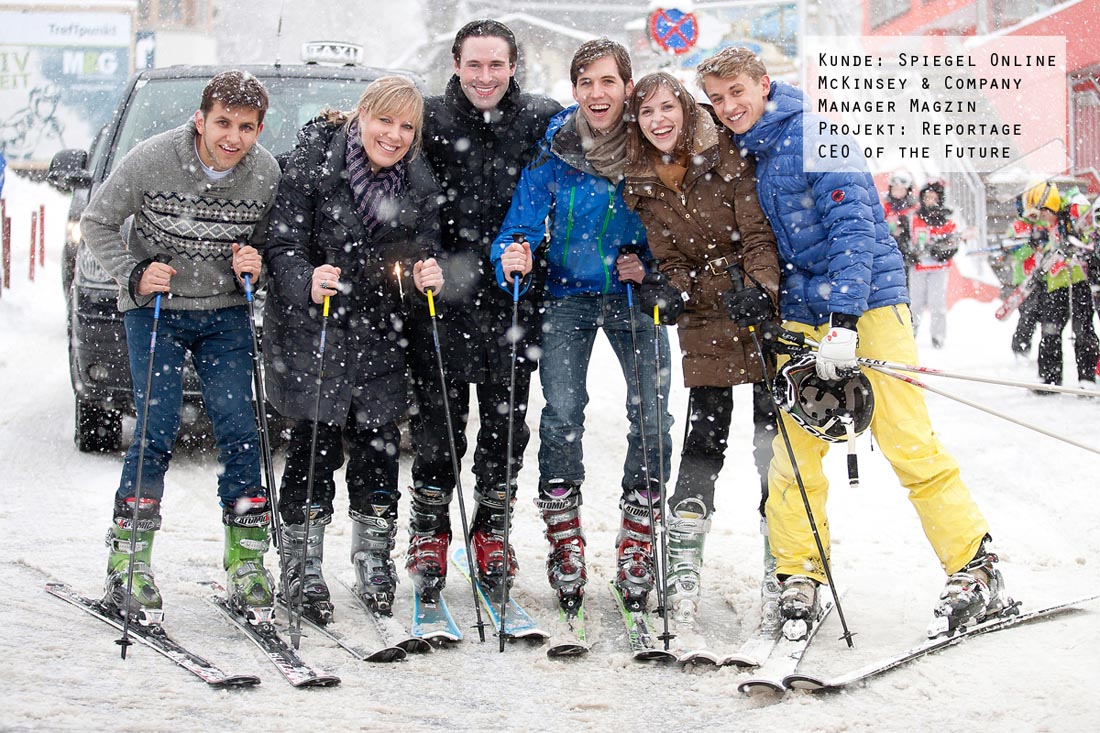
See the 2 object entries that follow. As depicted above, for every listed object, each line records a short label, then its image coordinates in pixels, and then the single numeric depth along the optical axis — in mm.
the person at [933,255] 12547
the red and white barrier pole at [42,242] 17552
